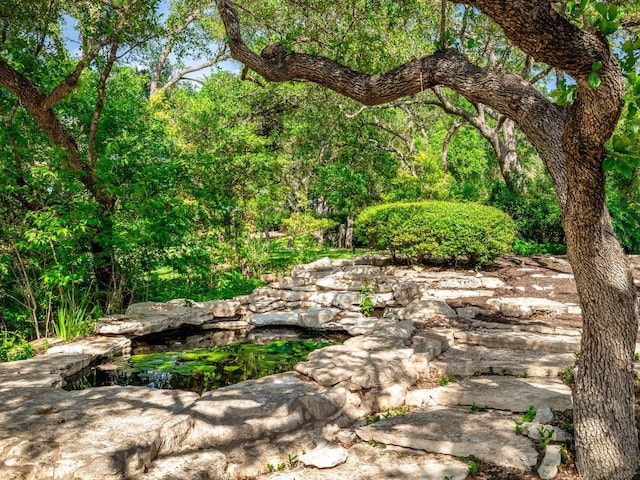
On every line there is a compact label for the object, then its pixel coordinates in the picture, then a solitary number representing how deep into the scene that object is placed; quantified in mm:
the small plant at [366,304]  7838
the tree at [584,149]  2135
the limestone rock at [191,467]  2527
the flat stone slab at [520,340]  4968
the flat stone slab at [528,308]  6629
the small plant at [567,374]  3998
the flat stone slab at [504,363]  4273
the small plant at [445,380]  4218
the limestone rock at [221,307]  7910
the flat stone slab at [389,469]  2715
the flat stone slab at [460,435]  2846
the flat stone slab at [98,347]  5328
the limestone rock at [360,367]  3838
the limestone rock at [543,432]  2977
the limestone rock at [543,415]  3229
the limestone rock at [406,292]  7785
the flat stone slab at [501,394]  3535
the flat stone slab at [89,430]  2424
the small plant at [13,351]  4957
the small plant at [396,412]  3680
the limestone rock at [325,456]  2898
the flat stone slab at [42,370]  3877
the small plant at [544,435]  2910
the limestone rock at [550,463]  2658
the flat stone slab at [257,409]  2956
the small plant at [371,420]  3551
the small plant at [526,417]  3121
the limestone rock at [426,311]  6371
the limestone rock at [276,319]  7730
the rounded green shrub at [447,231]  9234
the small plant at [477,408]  3558
